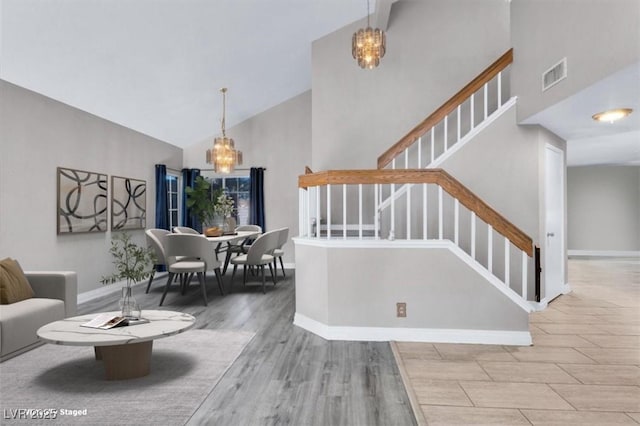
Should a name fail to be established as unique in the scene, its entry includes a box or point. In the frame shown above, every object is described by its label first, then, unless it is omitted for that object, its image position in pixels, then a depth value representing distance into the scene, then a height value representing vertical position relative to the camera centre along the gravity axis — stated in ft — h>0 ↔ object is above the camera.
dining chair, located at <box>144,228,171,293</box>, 18.65 -1.30
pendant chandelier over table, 20.04 +3.14
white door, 16.12 -0.36
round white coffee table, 8.16 -2.53
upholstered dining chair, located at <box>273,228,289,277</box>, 20.85 -1.26
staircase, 11.53 +0.54
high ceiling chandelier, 13.85 +6.05
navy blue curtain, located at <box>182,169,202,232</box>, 26.92 +2.17
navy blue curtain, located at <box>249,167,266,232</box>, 26.53 +1.33
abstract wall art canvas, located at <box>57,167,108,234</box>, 15.88 +0.67
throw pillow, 10.80 -1.89
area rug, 7.35 -3.69
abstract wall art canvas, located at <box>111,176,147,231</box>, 19.45 +0.70
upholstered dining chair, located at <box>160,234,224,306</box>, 16.44 -1.49
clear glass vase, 9.48 -2.16
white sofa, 9.80 -2.54
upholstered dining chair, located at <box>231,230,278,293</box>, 18.75 -1.72
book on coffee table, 8.98 -2.46
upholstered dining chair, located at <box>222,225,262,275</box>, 20.96 -1.67
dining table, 18.31 -1.02
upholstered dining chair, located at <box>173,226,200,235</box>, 22.12 -0.76
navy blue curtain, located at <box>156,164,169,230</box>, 23.56 +1.30
